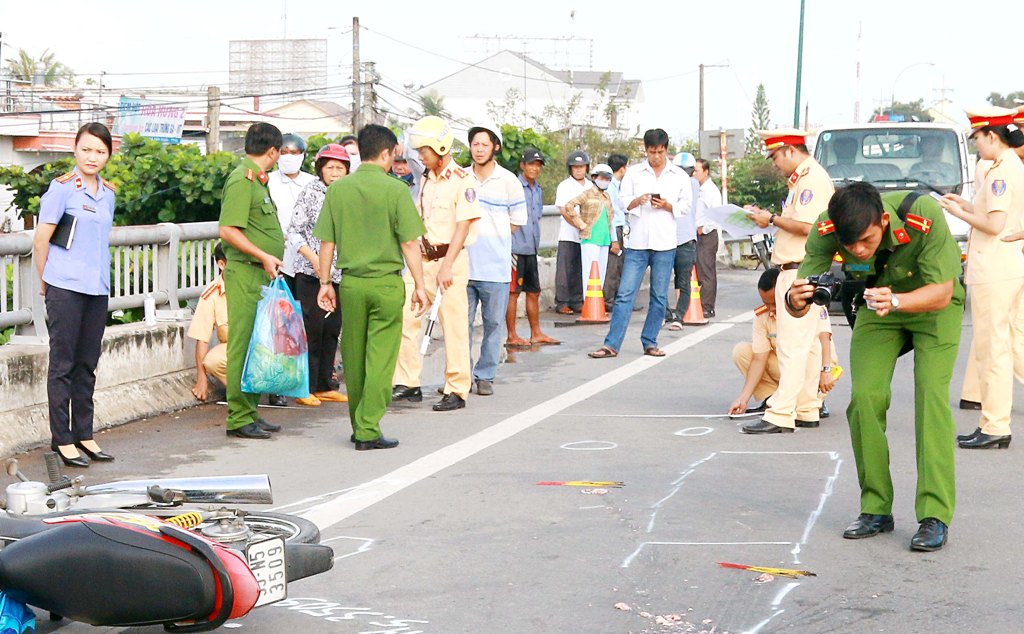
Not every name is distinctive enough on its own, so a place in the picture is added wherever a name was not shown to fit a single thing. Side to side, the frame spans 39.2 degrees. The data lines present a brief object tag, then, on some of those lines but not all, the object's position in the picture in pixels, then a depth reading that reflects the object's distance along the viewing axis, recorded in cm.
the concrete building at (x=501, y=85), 12650
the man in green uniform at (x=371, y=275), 850
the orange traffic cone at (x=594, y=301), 1609
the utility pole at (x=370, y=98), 5112
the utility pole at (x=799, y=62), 3430
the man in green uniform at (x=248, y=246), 859
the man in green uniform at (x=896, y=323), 581
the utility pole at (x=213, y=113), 4688
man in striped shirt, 1057
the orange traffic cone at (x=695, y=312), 1597
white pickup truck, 1747
